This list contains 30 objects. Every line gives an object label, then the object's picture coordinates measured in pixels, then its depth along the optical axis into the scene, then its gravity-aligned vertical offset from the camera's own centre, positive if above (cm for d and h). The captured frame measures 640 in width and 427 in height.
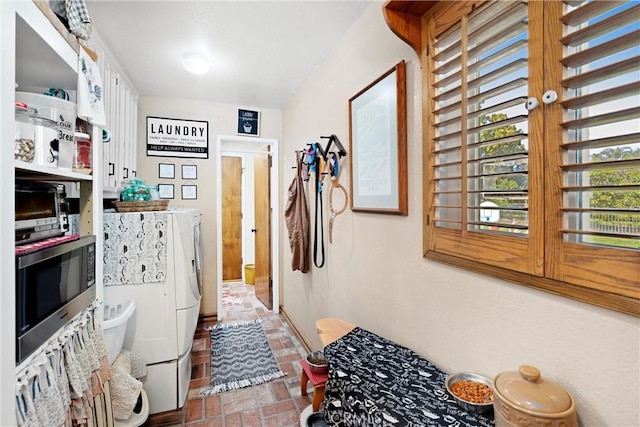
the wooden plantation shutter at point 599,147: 66 +15
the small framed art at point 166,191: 337 +23
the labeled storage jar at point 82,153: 123 +25
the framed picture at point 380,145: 143 +35
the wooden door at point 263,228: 391 -24
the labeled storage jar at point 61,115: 101 +35
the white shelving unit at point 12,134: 73 +23
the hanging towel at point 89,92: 121 +52
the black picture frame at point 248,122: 365 +110
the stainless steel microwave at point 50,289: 83 -26
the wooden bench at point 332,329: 165 -69
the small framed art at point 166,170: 337 +47
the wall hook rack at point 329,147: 199 +46
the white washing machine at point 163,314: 194 -68
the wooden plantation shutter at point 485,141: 88 +23
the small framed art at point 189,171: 347 +47
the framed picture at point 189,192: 349 +23
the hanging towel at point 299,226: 277 -14
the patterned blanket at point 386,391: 90 -63
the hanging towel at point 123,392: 156 -96
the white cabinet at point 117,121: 214 +78
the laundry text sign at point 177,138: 333 +84
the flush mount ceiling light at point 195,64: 229 +116
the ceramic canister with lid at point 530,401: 67 -45
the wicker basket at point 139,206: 202 +4
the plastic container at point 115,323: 158 -63
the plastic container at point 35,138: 90 +24
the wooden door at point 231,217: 509 -10
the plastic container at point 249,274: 516 -109
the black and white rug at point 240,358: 235 -133
